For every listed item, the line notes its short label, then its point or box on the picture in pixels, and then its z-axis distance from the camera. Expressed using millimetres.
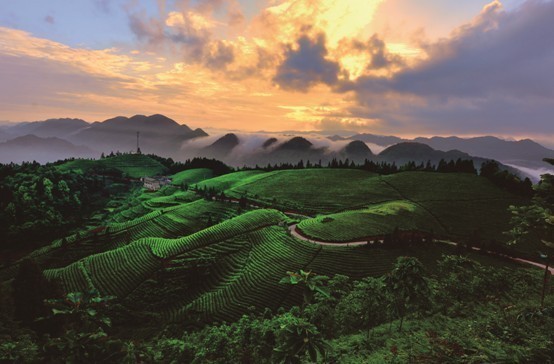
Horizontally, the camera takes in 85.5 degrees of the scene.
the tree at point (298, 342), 17469
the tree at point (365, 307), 33381
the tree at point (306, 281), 22047
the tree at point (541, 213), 25477
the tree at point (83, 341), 17234
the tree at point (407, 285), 28469
